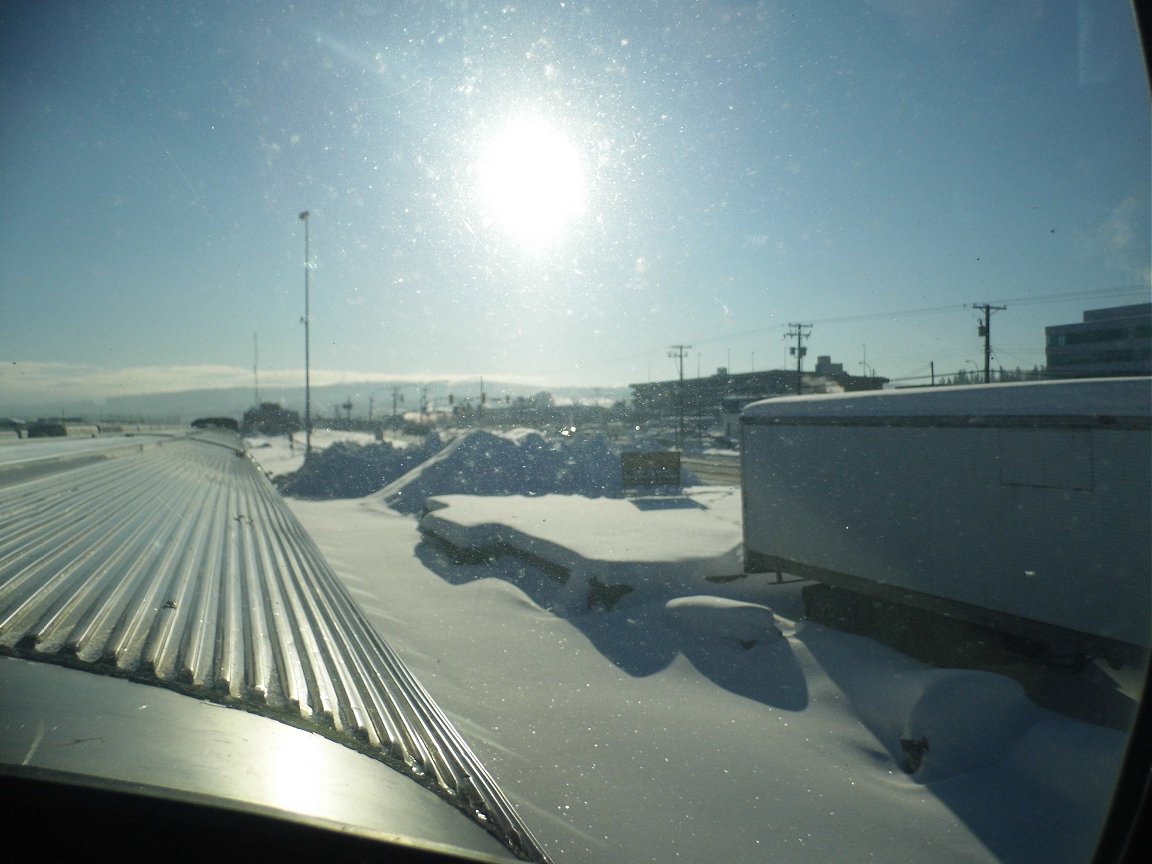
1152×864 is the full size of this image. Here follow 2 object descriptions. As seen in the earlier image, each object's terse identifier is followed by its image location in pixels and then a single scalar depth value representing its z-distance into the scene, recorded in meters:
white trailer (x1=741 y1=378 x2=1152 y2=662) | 5.65
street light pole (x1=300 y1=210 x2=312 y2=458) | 26.88
